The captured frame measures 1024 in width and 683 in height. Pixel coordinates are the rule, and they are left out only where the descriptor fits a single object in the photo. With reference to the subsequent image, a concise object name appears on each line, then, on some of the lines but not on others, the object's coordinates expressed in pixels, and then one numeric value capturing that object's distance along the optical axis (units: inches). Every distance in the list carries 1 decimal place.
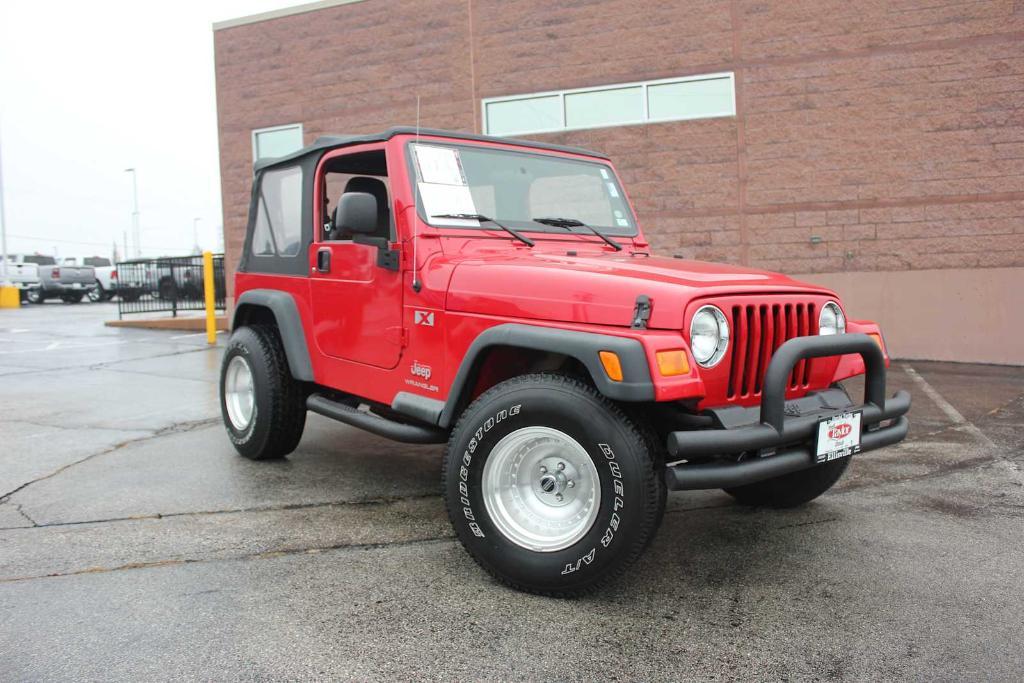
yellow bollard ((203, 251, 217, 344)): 504.4
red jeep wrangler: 114.6
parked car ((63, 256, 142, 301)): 1159.8
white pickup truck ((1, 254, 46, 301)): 1140.6
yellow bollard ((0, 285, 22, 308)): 1056.2
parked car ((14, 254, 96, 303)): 1109.1
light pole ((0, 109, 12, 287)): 1135.0
